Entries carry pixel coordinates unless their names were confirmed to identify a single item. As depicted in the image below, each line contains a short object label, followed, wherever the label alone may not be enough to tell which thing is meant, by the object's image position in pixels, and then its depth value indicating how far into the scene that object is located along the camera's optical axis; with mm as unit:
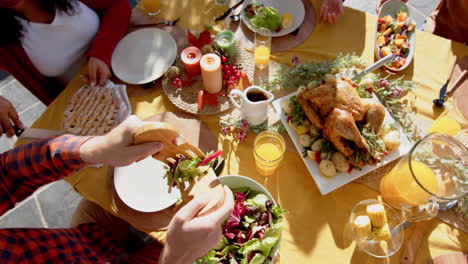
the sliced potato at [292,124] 1245
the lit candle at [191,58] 1388
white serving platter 1144
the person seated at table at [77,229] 834
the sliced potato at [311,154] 1176
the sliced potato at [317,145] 1186
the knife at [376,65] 1312
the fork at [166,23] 1594
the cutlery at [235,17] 1585
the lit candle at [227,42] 1438
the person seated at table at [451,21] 1594
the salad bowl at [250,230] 951
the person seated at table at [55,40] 1380
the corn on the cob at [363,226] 1033
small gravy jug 1173
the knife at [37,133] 1270
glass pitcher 941
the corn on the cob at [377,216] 1024
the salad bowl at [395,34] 1408
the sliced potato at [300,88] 1261
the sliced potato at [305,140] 1200
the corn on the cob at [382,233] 1020
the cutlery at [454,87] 1324
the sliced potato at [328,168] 1140
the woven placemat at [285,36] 1524
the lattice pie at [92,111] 1285
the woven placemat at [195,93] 1366
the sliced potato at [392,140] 1171
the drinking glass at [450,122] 1201
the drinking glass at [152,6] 1615
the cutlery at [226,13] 1590
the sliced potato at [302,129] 1231
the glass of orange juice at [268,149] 1183
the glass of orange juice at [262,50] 1430
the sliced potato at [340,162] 1140
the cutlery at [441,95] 1315
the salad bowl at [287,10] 1527
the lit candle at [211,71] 1274
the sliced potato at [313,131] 1217
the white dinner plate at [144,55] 1449
